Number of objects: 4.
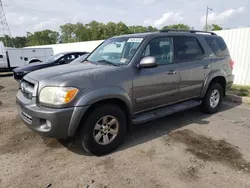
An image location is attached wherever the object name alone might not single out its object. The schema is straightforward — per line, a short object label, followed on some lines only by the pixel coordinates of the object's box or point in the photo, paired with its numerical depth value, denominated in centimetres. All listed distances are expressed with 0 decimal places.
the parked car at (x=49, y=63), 811
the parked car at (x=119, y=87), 286
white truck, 1333
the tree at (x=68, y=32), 7006
